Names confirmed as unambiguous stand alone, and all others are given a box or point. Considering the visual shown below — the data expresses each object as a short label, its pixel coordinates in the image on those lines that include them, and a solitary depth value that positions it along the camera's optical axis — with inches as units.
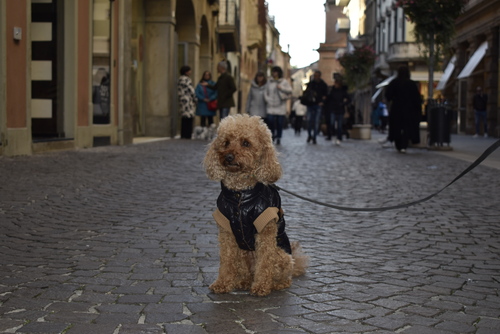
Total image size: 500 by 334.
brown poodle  152.4
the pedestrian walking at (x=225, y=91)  850.1
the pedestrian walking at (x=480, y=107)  1106.7
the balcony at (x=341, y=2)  4557.3
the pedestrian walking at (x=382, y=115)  1567.4
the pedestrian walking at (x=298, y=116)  1399.2
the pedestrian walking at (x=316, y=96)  829.8
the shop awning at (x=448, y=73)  1398.9
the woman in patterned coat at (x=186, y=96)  873.5
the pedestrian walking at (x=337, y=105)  863.7
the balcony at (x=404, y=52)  1894.7
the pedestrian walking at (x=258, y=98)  783.1
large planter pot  1129.4
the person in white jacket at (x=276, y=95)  765.3
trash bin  745.0
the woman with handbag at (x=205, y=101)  881.5
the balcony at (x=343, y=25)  4181.6
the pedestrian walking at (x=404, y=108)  693.9
